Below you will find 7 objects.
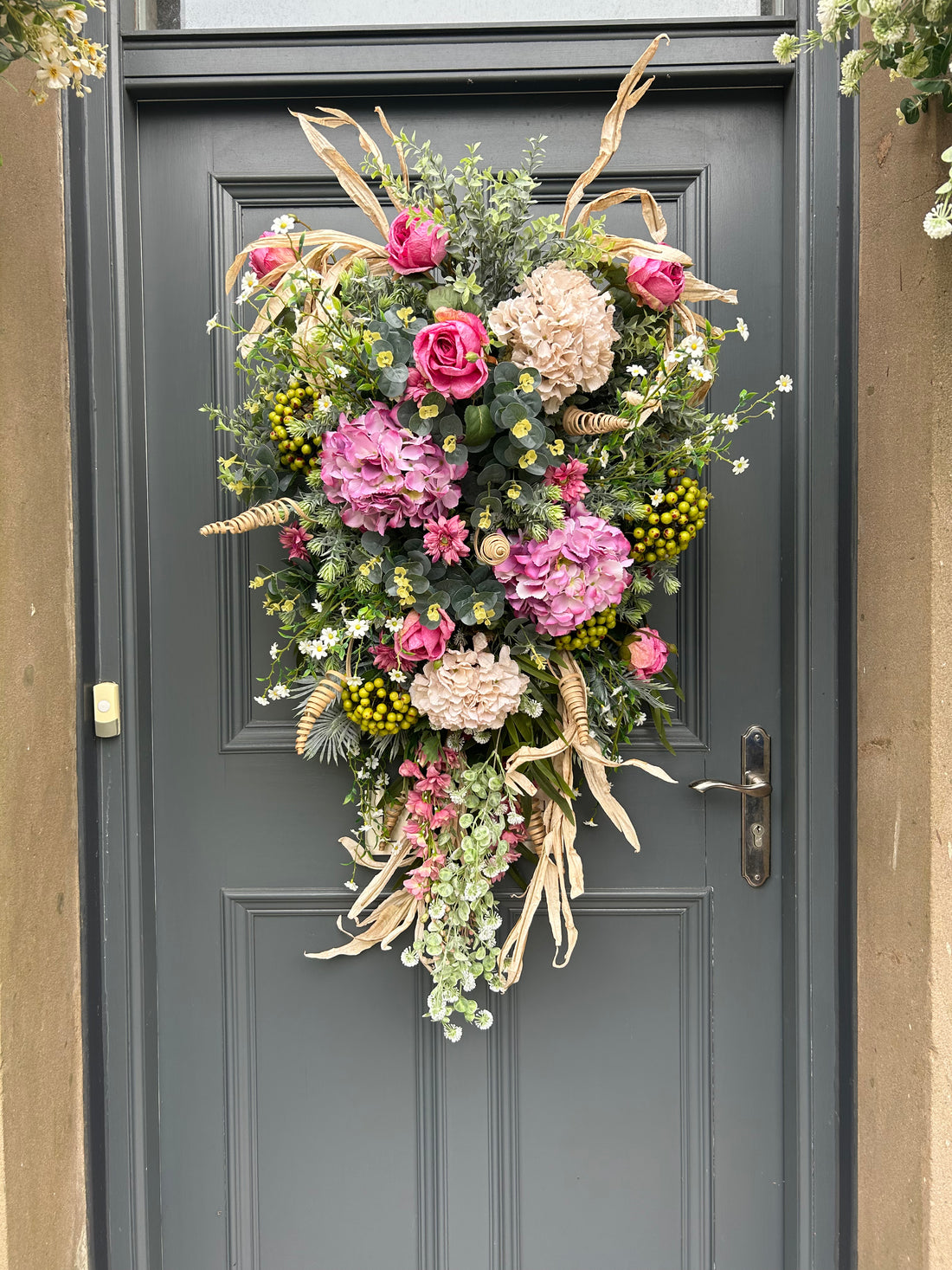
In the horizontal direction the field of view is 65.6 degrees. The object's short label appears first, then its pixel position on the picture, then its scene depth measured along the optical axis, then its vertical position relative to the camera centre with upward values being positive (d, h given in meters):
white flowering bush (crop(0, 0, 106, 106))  0.85 +0.67
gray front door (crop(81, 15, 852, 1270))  1.22 -0.58
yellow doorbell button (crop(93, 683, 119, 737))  1.18 -0.14
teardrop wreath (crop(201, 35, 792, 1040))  0.91 +0.15
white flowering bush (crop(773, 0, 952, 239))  0.76 +0.62
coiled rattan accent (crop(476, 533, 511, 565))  0.93 +0.08
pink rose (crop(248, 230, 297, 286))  0.99 +0.48
